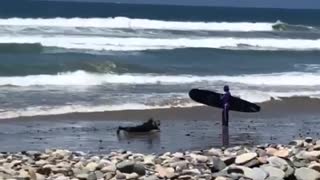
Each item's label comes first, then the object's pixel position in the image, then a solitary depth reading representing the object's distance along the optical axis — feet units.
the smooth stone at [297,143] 70.21
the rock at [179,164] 59.16
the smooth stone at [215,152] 68.13
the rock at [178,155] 65.26
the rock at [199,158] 63.16
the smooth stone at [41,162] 60.45
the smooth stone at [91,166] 57.77
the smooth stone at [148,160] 60.85
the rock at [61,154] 65.30
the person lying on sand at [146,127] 86.60
